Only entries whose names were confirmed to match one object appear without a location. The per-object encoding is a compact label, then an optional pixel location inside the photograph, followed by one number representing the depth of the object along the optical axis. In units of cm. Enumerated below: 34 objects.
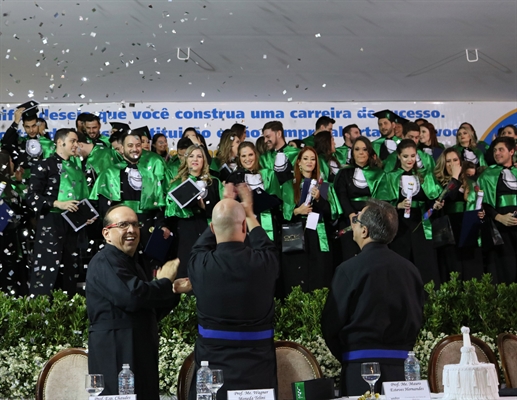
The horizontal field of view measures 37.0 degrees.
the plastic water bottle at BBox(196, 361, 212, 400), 338
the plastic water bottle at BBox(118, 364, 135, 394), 358
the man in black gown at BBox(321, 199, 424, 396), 411
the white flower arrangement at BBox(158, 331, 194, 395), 486
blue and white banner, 1155
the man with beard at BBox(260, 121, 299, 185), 854
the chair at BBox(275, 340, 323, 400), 427
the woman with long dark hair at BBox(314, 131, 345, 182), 859
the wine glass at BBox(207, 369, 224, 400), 336
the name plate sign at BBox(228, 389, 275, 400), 312
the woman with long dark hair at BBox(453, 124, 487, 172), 940
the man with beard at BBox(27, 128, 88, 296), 786
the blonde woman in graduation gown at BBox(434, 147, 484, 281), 831
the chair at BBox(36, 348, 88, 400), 407
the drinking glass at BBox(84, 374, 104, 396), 330
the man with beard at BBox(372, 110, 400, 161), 961
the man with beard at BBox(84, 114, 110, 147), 920
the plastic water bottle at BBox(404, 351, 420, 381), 369
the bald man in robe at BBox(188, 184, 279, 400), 394
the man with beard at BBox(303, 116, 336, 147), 973
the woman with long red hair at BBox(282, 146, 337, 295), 798
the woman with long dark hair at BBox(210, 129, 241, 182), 854
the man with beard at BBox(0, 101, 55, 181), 888
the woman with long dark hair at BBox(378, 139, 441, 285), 826
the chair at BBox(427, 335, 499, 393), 435
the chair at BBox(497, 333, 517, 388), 430
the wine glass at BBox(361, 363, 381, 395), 349
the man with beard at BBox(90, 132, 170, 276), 785
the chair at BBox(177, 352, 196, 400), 409
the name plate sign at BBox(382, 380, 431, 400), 328
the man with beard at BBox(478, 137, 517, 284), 846
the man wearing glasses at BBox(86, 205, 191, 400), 411
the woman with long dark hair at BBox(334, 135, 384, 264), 816
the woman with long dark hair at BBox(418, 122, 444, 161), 945
